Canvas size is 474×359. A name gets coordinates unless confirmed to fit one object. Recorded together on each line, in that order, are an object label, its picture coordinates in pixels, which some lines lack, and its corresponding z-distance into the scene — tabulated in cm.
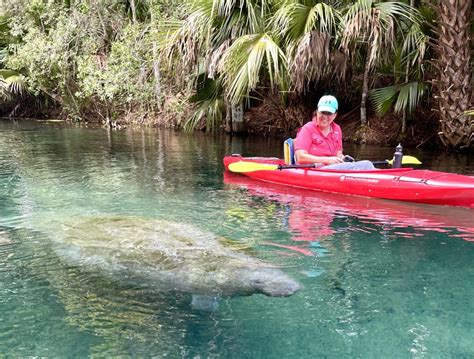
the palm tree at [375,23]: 938
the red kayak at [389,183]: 581
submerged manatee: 358
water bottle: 656
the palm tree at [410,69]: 977
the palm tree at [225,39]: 998
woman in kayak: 675
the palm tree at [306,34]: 950
